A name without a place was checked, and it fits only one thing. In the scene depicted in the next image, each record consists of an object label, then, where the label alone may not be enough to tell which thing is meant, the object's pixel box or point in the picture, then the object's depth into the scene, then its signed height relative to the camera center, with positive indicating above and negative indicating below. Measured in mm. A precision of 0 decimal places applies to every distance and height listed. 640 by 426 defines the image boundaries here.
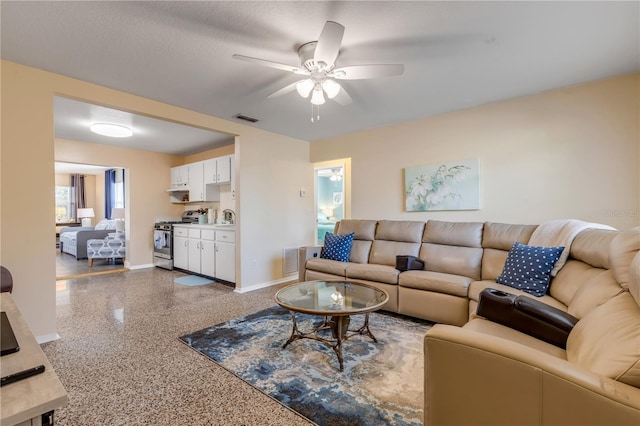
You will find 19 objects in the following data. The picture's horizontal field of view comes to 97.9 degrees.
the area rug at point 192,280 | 4629 -1189
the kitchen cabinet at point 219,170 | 5043 +782
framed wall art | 3537 +319
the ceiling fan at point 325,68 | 1783 +1064
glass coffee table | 2115 -762
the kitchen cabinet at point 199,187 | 5570 +489
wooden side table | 615 -434
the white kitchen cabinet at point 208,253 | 4797 -736
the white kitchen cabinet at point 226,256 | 4438 -723
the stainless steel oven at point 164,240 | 5645 -579
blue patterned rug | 1672 -1186
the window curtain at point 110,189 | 7949 +662
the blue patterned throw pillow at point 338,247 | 3885 -514
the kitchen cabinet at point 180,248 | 5371 -711
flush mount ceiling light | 4136 +1267
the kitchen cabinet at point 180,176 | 5962 +776
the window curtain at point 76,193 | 9273 +640
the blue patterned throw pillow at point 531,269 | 2293 -511
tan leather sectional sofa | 881 -579
